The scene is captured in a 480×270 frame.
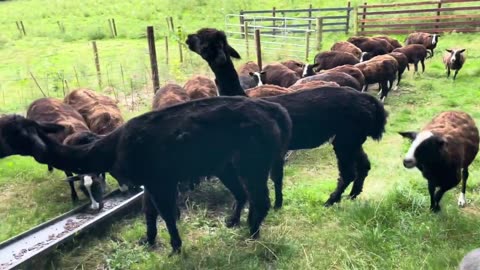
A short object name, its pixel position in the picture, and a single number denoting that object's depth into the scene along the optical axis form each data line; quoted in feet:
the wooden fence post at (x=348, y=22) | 82.97
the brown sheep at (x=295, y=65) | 45.76
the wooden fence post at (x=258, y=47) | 47.61
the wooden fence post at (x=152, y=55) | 35.73
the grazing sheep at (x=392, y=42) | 59.80
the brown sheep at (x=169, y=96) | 29.32
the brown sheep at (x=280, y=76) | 40.65
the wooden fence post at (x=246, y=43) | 65.30
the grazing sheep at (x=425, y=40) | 62.28
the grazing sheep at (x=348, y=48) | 54.13
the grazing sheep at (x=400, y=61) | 48.98
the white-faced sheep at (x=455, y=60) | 49.80
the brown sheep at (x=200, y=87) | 32.48
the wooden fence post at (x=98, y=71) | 48.42
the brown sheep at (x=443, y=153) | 19.42
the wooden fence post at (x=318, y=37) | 67.93
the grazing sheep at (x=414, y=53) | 53.11
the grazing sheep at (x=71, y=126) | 20.13
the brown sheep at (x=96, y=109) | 26.88
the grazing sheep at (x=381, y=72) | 43.50
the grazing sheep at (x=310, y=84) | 31.58
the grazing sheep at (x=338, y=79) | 35.94
